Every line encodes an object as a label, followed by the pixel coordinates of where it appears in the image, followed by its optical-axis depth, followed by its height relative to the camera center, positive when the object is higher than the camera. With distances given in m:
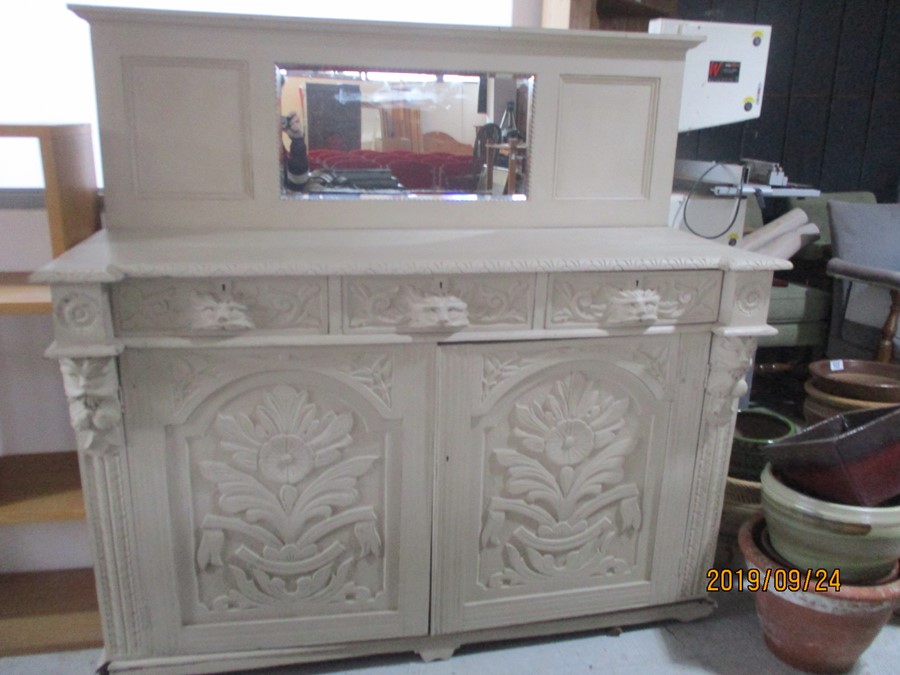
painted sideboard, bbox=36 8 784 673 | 1.29 -0.44
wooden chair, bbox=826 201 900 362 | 2.64 -0.31
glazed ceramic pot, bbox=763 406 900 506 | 1.40 -0.60
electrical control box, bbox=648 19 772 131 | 1.99 +0.24
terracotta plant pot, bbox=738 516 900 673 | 1.43 -0.94
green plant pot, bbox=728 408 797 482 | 1.88 -0.76
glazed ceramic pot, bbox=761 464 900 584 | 1.40 -0.74
